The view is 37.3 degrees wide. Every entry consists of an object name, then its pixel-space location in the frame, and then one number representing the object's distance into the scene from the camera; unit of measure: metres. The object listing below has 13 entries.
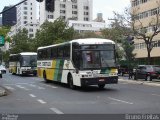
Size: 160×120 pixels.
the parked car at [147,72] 21.74
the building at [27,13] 103.90
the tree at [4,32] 25.45
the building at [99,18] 99.98
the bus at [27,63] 28.72
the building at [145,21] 42.56
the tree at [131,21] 33.02
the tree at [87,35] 52.48
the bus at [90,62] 13.78
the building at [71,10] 91.93
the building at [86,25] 85.19
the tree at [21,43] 59.01
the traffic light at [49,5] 12.65
